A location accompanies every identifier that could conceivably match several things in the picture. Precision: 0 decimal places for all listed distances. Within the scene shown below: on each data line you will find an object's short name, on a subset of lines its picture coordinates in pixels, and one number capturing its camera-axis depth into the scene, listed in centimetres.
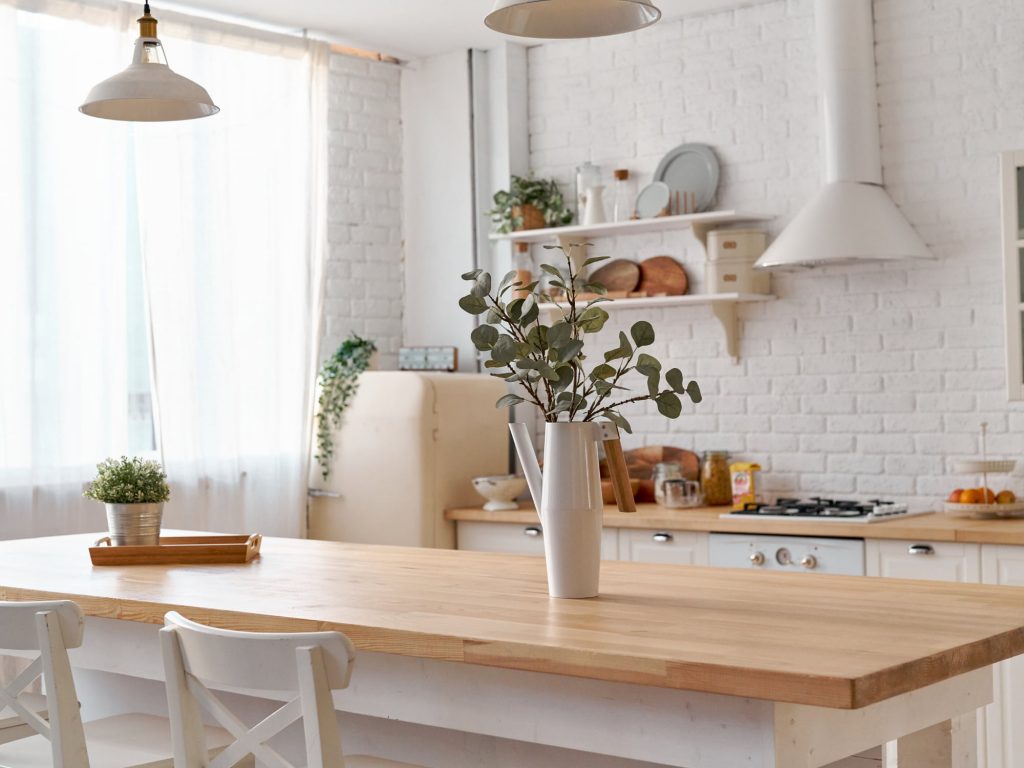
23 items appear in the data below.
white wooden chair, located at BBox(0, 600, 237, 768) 231
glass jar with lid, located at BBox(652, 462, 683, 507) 531
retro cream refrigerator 547
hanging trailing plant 573
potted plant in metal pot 333
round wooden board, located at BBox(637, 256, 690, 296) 557
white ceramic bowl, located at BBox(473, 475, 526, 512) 551
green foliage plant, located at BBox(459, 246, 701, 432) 243
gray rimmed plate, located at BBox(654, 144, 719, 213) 549
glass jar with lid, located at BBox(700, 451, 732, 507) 533
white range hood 478
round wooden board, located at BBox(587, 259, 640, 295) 572
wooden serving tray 320
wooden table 187
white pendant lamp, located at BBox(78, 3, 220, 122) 329
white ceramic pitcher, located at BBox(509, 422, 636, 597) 246
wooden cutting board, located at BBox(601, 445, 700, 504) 556
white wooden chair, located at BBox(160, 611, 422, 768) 185
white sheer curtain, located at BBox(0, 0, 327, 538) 482
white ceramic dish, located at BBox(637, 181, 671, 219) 550
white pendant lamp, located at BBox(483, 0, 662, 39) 278
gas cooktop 454
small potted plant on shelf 584
